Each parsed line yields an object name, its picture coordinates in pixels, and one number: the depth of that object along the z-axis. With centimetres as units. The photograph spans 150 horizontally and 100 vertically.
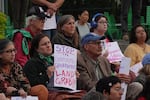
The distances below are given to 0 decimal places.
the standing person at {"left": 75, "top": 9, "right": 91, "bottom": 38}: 1283
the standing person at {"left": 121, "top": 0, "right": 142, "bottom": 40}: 1425
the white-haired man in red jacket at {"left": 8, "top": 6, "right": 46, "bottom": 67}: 918
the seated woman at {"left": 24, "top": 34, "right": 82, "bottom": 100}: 785
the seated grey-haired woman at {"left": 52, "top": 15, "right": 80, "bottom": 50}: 950
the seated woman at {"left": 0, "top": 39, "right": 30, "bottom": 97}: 757
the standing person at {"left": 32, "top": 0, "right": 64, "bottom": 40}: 1057
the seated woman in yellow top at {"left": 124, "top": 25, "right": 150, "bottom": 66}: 1076
